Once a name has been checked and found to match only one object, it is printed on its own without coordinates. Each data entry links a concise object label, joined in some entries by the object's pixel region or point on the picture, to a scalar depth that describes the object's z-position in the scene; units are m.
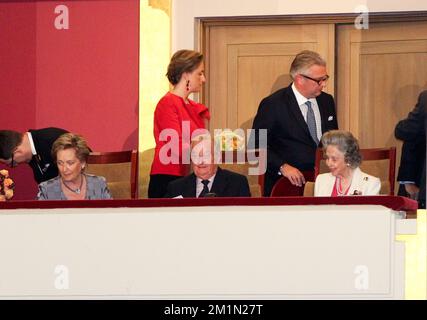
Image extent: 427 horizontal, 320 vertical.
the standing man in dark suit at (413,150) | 12.69
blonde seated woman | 11.97
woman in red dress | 12.83
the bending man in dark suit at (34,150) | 12.80
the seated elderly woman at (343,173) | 11.69
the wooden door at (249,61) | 16.33
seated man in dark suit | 11.81
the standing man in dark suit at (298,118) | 12.95
